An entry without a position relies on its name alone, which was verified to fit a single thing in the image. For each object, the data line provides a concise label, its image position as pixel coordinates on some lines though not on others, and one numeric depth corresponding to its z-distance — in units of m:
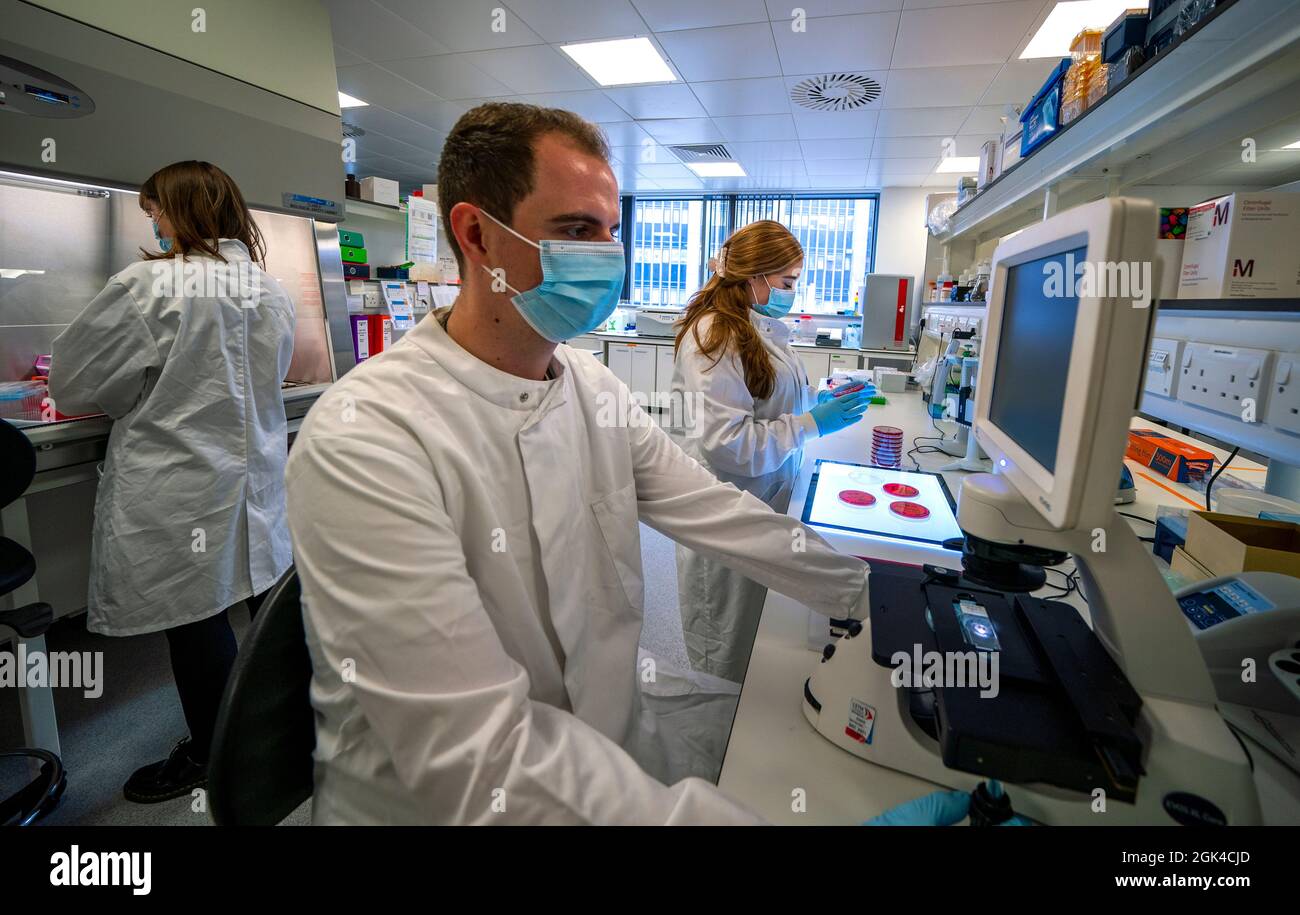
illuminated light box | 1.45
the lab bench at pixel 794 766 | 0.69
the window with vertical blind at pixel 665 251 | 8.16
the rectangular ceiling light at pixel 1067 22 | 2.94
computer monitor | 0.48
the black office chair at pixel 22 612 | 1.39
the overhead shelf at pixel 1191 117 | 0.89
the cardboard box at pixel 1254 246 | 1.09
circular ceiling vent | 3.99
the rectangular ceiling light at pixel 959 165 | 5.82
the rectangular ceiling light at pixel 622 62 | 3.66
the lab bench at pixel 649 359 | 6.32
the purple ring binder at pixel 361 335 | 3.07
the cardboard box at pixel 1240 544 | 1.03
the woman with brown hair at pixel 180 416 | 1.65
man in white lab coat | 0.62
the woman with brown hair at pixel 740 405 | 1.73
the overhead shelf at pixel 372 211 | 3.15
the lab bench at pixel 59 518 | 1.63
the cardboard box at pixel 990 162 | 2.57
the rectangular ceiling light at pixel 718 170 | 6.42
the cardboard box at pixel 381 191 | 3.26
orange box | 1.88
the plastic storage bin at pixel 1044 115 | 1.68
